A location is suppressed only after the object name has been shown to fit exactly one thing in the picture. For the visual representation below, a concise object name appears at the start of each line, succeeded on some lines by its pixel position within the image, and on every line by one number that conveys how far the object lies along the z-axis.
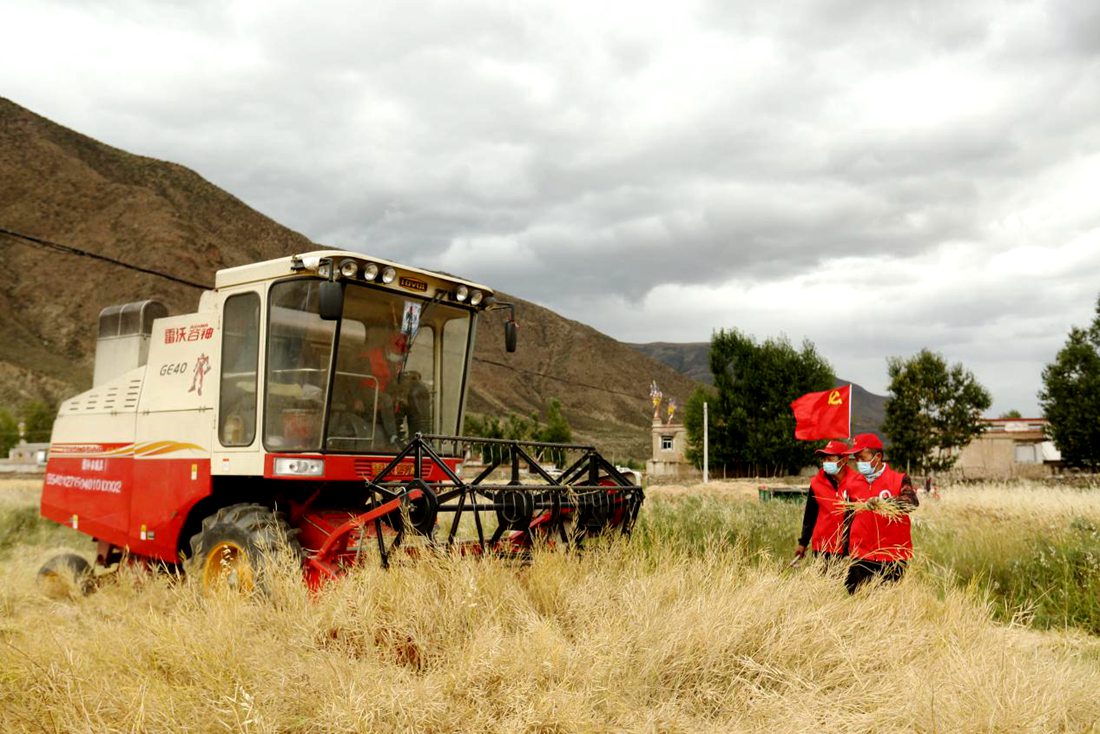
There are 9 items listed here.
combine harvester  6.88
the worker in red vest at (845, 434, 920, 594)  6.68
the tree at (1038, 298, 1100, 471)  45.12
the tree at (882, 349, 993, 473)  47.91
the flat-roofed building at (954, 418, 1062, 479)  67.81
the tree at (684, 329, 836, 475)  52.97
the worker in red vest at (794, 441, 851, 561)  7.00
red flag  9.13
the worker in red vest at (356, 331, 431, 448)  8.20
